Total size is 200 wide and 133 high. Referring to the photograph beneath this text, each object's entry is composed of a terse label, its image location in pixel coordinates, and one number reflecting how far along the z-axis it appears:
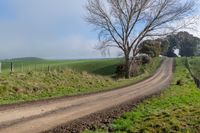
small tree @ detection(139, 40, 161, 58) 42.90
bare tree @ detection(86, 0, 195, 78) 22.16
